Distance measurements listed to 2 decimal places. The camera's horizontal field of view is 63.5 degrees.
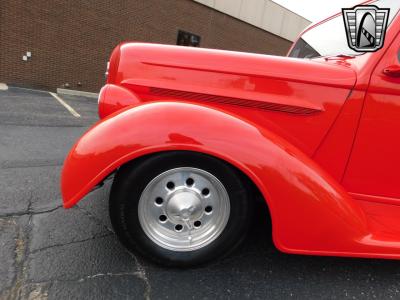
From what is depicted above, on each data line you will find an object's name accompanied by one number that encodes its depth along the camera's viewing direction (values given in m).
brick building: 9.91
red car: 1.76
